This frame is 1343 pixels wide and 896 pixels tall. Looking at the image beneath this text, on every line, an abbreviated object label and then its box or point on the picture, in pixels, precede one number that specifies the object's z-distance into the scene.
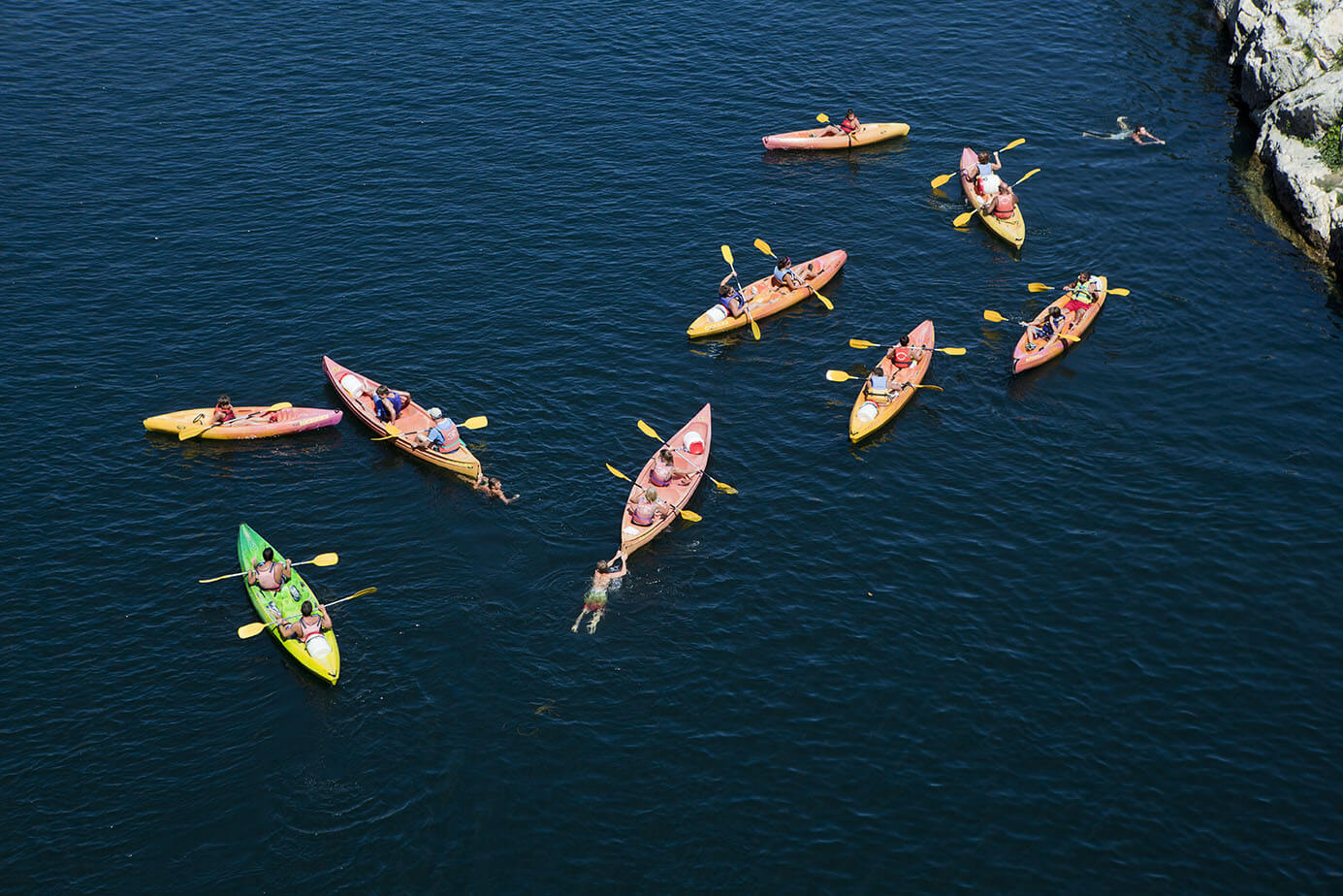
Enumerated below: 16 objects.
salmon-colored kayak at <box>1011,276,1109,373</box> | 59.88
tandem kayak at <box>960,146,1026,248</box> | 69.38
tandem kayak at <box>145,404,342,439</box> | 57.03
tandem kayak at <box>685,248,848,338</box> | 63.81
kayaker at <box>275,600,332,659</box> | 46.06
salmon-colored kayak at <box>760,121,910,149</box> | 78.38
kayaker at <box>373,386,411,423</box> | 56.66
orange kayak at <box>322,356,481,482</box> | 55.03
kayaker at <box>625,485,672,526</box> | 51.69
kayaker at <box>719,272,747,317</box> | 63.69
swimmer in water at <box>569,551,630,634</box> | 48.62
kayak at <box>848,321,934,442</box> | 57.09
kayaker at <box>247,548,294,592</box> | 48.28
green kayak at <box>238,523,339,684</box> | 45.78
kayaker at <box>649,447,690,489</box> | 53.62
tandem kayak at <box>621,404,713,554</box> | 51.25
